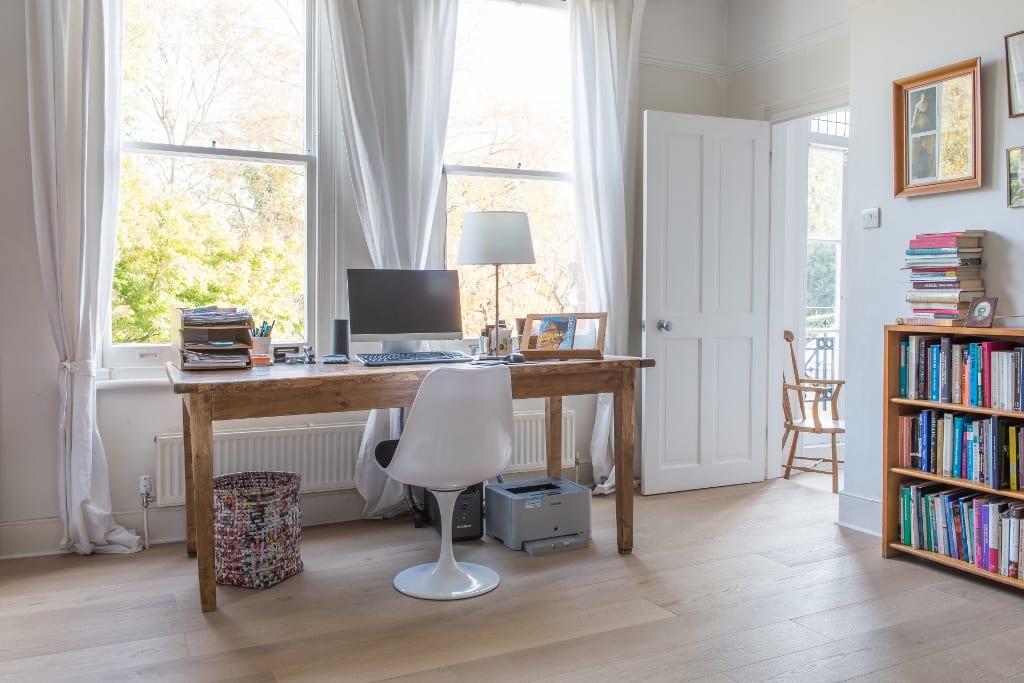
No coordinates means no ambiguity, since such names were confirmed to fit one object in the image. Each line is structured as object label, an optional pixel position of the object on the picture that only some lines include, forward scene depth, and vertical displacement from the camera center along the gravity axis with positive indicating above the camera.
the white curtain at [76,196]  3.18 +0.56
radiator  3.45 -0.55
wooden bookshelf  3.13 -0.43
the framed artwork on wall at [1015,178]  2.97 +0.57
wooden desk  2.66 -0.22
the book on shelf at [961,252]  3.06 +0.31
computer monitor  3.37 +0.12
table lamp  3.46 +0.40
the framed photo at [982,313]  2.90 +0.07
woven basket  2.92 -0.75
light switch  3.52 +0.50
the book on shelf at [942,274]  3.07 +0.22
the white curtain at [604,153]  4.29 +0.97
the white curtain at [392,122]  3.68 +1.00
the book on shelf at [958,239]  3.07 +0.35
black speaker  3.46 -0.03
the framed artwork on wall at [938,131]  3.12 +0.81
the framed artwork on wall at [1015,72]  2.94 +0.96
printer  3.32 -0.78
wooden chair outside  4.44 -0.53
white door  4.33 +0.17
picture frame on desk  3.32 -0.03
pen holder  3.31 -0.05
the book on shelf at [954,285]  3.06 +0.18
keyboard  3.12 -0.10
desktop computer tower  3.46 -0.80
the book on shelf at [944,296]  3.06 +0.13
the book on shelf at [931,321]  3.00 +0.04
